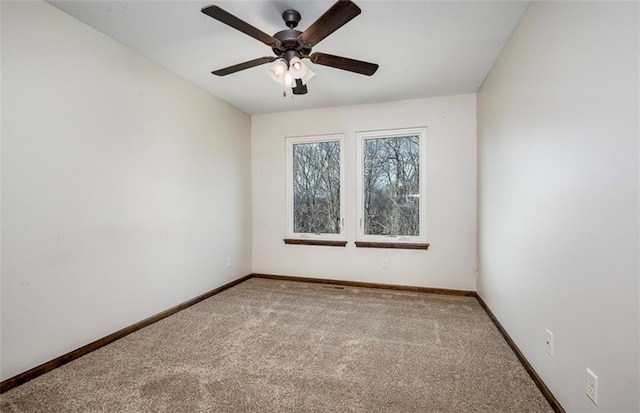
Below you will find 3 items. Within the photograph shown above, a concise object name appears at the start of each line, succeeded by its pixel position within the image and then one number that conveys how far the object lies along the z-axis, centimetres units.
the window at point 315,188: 404
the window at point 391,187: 372
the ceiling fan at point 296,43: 161
